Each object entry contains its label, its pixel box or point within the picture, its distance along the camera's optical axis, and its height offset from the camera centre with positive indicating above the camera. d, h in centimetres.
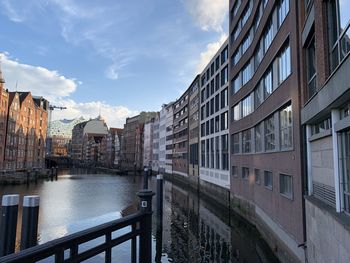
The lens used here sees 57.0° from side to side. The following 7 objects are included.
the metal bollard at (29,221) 359 -71
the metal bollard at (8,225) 354 -74
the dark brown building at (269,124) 1238 +218
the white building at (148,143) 10469 +583
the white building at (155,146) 9631 +442
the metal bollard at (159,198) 1659 -190
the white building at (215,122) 3428 +489
